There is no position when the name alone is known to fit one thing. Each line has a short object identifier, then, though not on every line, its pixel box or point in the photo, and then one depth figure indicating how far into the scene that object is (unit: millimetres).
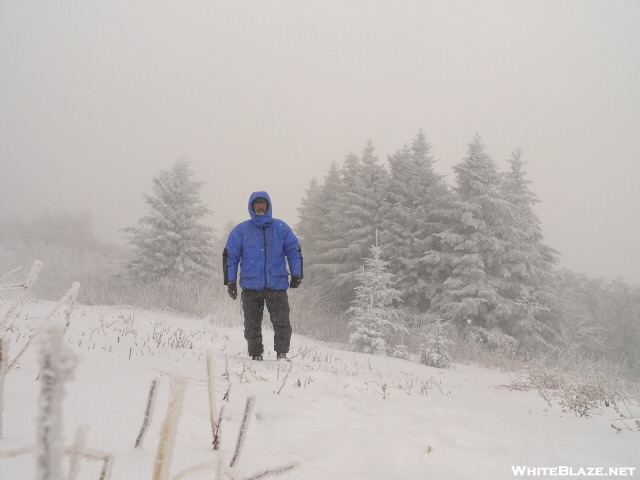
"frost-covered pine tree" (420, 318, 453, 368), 10375
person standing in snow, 5719
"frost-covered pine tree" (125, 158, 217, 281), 20938
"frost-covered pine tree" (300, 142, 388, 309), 22844
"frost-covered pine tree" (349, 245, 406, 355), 12195
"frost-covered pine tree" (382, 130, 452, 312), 20688
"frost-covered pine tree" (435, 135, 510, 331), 18219
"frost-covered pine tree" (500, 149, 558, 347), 18484
